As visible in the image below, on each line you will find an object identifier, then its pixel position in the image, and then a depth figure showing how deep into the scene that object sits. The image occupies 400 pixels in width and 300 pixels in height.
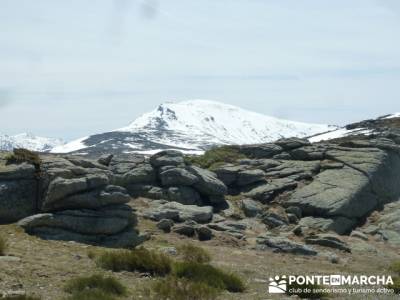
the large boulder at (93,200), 30.07
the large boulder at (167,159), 43.78
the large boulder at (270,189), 44.97
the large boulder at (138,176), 41.43
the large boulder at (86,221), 28.47
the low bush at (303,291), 20.66
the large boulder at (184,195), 40.62
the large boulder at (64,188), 29.78
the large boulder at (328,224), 39.50
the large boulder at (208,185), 42.12
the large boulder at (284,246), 31.64
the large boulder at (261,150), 55.50
